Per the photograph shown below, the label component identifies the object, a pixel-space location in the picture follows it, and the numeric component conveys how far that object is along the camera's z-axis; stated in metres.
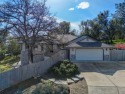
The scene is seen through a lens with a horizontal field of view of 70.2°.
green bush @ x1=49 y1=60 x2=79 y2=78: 8.02
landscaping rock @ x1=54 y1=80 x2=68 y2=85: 7.03
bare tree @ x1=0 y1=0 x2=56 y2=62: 10.82
